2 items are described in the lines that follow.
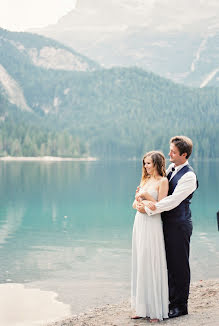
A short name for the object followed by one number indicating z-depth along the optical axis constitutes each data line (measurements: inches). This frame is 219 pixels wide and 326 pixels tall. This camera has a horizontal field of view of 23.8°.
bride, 294.5
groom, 294.2
